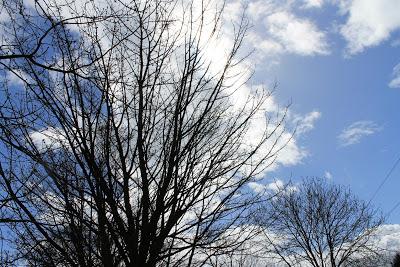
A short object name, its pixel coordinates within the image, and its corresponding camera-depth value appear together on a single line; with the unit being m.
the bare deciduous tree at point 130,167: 3.47
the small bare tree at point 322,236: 21.95
